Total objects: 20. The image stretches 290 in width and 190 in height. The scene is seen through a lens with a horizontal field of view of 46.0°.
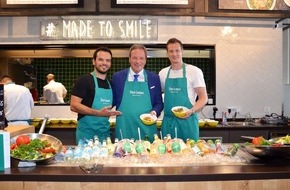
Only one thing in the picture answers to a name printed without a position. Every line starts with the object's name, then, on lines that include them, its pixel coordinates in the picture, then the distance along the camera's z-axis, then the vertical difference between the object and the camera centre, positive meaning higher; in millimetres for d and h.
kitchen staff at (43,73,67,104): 5383 -3
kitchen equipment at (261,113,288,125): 4914 -433
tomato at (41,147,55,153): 2305 -402
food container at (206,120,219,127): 4613 -444
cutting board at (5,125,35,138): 2578 -310
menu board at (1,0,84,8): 4348 +1132
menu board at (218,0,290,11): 4602 +1161
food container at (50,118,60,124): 4801 -425
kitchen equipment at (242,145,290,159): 2270 -411
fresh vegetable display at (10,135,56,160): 2219 -390
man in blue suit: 3312 -54
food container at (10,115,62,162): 2453 -354
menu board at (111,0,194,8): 4297 +1106
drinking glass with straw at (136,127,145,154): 2377 -402
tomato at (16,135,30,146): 2354 -340
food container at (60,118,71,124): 4785 -424
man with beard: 3193 -79
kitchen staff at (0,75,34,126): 4895 -164
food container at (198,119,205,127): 4607 -449
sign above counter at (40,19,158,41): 4836 +880
